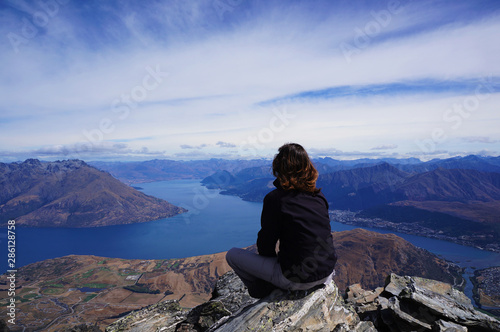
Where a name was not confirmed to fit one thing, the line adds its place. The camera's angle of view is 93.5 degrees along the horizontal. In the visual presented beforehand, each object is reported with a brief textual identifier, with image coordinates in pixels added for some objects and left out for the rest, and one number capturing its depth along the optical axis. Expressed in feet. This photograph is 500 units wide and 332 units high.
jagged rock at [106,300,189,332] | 24.99
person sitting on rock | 12.68
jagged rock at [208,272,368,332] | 15.08
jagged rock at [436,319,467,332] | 17.51
